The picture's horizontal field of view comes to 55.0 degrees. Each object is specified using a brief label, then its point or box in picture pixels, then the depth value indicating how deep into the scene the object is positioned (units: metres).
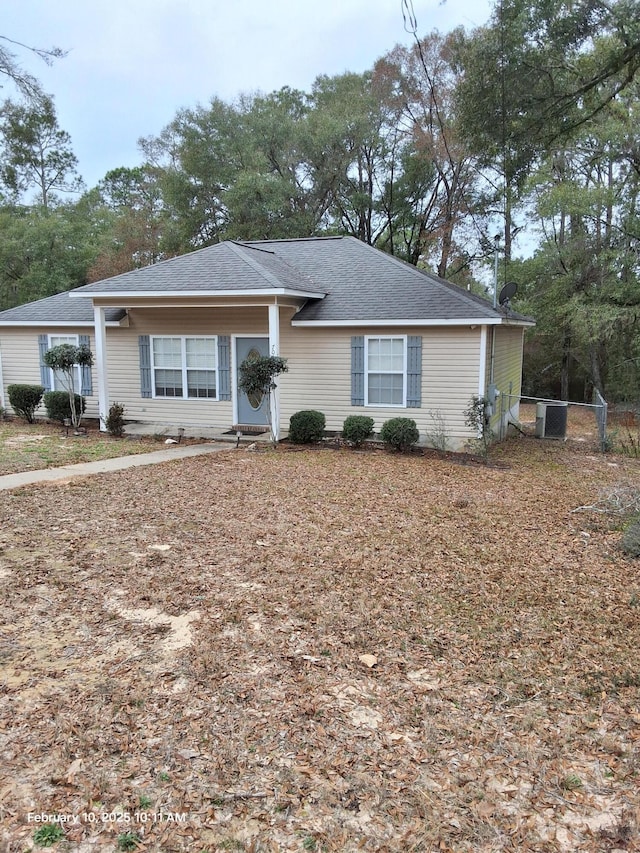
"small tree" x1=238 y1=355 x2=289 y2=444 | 11.25
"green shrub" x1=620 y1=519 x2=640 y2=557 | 5.82
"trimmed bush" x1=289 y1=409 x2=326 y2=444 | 12.10
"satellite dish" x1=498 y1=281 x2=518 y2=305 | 12.67
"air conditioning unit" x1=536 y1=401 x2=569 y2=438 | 14.45
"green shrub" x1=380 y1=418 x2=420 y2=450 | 11.31
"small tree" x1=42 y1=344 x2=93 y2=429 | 12.88
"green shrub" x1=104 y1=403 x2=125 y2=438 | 13.03
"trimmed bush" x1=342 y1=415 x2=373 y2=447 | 11.74
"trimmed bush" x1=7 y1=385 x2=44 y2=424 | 14.65
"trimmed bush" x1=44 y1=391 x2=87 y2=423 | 14.17
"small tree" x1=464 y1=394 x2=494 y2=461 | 11.30
